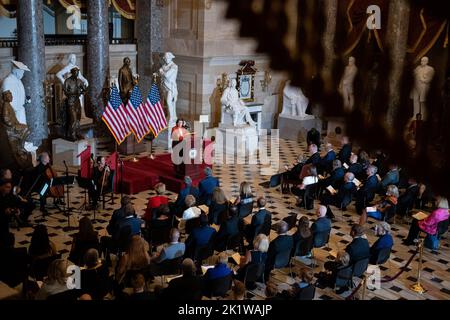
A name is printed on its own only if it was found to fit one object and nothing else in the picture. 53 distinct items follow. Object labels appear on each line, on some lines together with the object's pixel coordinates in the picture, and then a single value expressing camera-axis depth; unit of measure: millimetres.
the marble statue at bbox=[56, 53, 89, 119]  16328
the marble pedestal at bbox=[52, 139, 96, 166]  15789
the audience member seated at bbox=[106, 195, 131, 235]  9391
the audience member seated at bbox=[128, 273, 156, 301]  6457
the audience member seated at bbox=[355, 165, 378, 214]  12617
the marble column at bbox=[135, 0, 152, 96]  18547
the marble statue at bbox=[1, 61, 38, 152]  14258
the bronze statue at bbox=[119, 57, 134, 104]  17281
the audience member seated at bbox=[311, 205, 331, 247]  9797
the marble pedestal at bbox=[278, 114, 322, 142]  20797
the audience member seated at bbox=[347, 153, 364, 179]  13945
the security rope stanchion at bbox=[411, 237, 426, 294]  9289
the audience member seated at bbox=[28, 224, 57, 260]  8172
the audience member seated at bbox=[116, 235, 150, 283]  7902
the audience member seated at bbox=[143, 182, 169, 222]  10219
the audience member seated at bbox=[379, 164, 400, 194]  12938
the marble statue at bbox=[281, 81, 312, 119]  20797
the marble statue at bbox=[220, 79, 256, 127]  18203
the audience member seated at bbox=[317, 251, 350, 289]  8586
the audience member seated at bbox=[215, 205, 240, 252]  9578
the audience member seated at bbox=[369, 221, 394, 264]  9133
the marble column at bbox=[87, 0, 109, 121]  17062
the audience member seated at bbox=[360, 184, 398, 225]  11633
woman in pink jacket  10641
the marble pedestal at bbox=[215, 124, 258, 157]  18000
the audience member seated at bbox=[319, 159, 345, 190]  13320
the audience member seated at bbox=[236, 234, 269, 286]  8648
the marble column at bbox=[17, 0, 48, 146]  15000
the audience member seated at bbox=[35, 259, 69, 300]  6801
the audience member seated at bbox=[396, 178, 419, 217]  12211
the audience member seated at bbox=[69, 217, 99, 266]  8602
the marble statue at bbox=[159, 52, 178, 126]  17891
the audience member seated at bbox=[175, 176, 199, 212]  10750
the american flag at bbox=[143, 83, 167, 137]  14977
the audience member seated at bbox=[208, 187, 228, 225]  10859
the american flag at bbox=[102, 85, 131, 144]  14203
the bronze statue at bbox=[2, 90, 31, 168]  13776
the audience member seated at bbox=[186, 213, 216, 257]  9062
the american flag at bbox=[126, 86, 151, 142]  14711
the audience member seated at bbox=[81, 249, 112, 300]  7199
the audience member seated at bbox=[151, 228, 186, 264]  8273
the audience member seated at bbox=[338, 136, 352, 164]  15513
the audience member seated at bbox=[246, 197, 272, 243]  10133
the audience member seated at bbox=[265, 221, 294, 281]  8953
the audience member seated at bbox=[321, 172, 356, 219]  12602
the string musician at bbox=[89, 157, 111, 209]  12031
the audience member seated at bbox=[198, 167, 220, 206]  11766
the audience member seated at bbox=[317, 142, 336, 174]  14597
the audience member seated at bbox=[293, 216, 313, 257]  9352
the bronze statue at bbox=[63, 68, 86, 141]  15812
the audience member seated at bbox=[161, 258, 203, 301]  6867
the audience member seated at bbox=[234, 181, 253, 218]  11141
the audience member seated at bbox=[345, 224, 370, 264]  8742
